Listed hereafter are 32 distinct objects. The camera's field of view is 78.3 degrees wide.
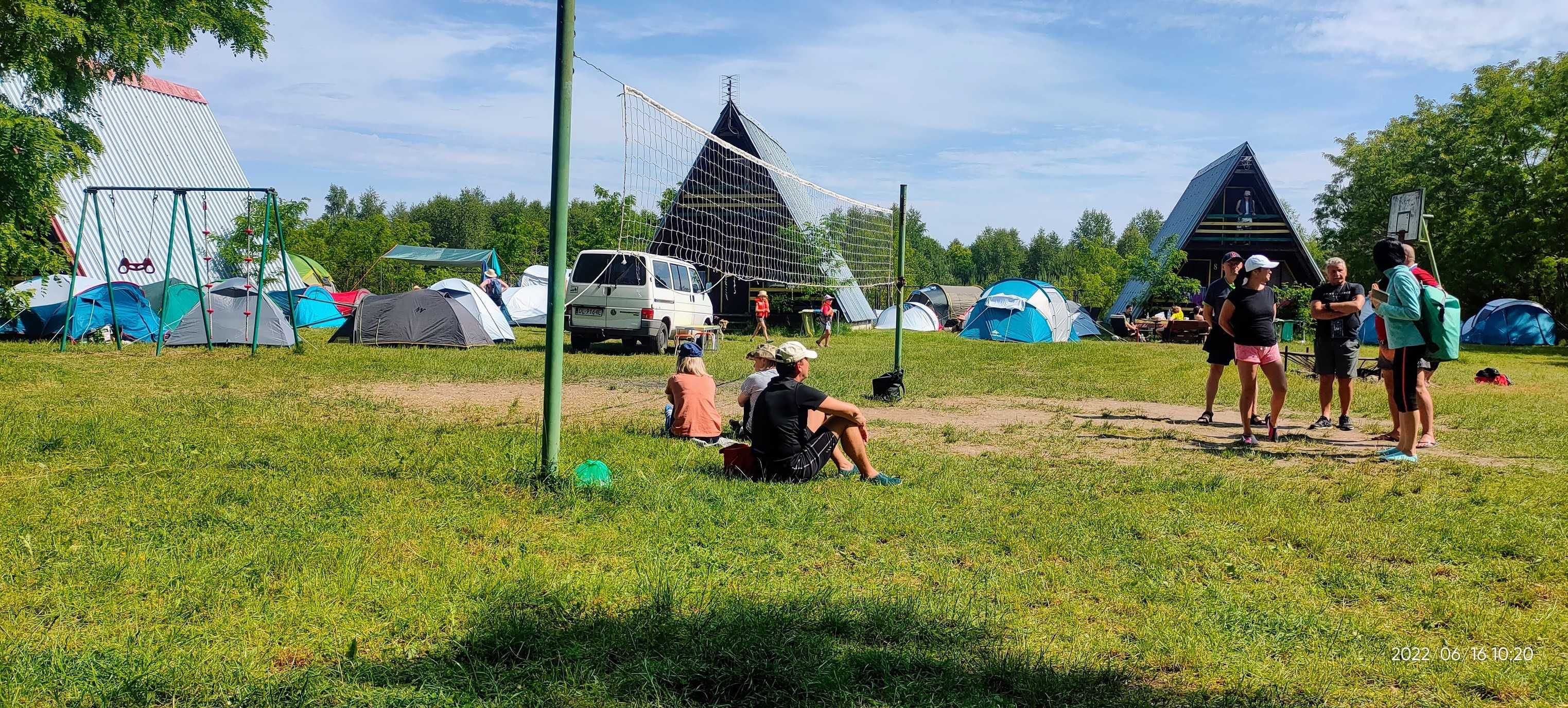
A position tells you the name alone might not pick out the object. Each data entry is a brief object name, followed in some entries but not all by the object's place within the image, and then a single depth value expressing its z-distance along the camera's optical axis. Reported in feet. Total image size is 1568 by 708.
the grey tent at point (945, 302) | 163.94
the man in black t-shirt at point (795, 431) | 19.13
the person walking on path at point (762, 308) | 78.95
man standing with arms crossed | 27.86
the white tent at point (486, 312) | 63.36
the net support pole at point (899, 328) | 36.88
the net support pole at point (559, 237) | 17.92
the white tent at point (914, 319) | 117.50
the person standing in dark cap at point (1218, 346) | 29.37
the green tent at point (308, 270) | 96.84
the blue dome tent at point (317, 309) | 77.97
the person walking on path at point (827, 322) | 72.95
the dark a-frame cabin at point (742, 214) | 64.03
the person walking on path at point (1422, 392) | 24.20
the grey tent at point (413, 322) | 56.90
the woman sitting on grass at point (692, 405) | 24.21
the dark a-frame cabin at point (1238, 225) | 114.83
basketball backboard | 44.16
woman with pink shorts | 26.13
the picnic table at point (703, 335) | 59.57
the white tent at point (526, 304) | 93.15
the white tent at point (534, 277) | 108.37
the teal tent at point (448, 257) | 110.52
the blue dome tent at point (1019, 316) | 90.43
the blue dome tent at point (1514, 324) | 94.84
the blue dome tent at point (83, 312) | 52.29
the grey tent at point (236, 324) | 54.13
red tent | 89.97
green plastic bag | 17.98
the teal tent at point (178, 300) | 56.44
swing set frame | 46.52
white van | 54.65
